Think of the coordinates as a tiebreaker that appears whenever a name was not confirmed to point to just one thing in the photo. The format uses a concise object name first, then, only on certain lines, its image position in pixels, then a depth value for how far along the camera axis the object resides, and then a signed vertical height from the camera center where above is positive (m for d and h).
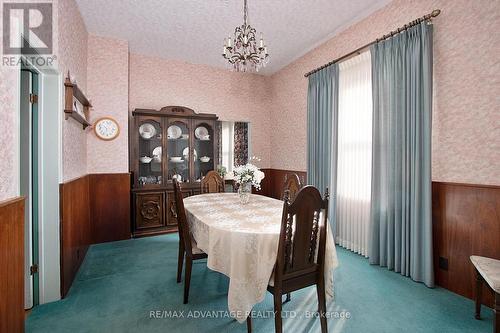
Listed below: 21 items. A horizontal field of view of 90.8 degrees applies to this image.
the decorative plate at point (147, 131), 4.19 +0.59
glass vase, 2.64 -0.30
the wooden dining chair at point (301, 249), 1.53 -0.56
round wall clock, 3.69 +0.56
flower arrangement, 2.53 -0.10
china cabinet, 4.01 +0.13
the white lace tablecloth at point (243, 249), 1.60 -0.58
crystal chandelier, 2.31 +1.12
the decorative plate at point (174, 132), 4.39 +0.60
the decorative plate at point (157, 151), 4.36 +0.25
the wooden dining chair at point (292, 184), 2.70 -0.22
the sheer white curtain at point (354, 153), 3.15 +0.15
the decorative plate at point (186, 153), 4.47 +0.22
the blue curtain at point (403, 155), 2.39 +0.11
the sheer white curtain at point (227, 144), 5.04 +0.43
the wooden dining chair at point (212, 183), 3.57 -0.27
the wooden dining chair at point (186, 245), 2.09 -0.69
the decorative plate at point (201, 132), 4.61 +0.62
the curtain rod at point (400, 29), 2.36 +1.45
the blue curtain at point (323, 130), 3.56 +0.53
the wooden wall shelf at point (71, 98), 2.33 +0.66
